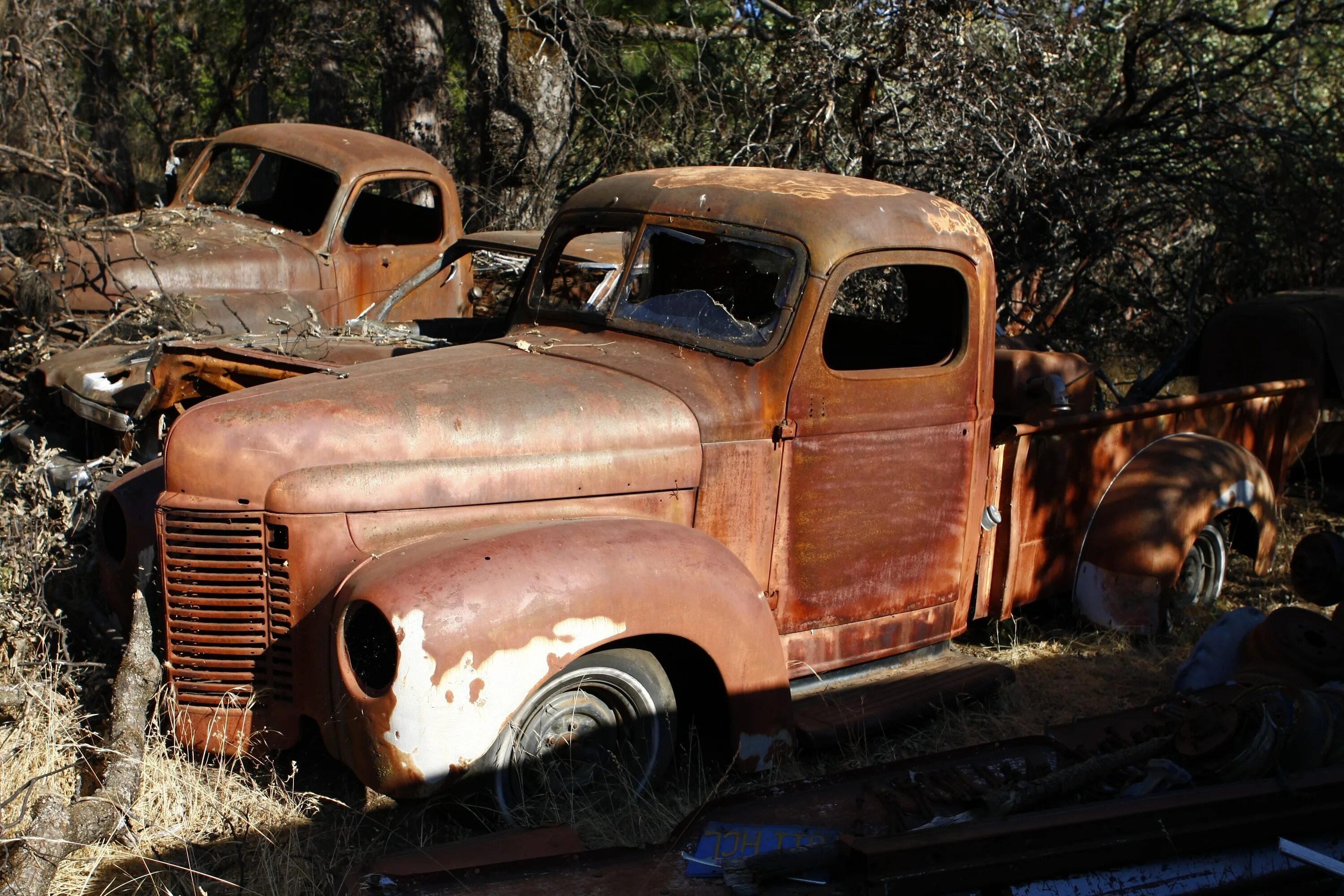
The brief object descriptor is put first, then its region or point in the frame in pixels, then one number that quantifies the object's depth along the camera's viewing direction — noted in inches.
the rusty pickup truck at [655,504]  114.2
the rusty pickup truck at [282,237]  252.8
